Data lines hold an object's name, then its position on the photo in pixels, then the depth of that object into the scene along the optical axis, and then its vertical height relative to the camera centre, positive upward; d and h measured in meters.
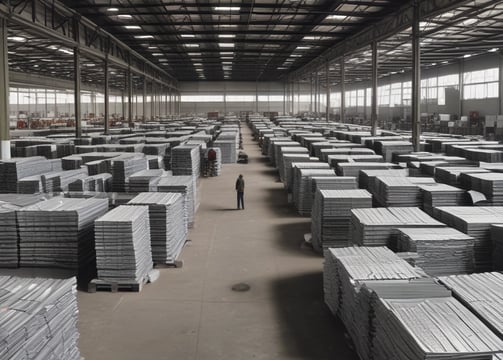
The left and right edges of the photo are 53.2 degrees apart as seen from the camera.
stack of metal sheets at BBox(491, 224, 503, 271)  7.55 -1.69
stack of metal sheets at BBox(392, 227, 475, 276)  7.24 -1.72
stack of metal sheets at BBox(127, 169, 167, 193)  11.93 -1.11
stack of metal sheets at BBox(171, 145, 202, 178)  17.36 -0.83
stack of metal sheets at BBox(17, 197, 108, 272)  8.09 -1.64
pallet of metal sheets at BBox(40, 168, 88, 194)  12.77 -1.14
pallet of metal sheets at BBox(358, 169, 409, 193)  12.48 -1.03
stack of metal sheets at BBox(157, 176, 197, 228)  11.38 -1.19
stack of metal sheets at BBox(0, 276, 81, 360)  4.25 -1.65
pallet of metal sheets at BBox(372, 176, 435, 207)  10.70 -1.29
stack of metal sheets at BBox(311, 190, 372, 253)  10.06 -1.66
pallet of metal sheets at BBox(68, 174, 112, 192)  12.08 -1.16
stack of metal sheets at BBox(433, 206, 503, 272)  7.88 -1.51
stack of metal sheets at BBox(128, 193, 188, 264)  9.12 -1.66
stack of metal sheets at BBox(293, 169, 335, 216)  13.48 -1.40
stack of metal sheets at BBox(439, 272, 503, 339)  4.77 -1.72
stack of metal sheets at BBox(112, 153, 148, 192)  12.97 -0.92
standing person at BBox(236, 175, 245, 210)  14.60 -1.55
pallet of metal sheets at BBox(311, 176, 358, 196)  12.11 -1.16
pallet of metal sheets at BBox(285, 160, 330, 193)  14.84 -0.94
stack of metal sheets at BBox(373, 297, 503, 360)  4.05 -1.73
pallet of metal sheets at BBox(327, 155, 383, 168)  15.98 -0.77
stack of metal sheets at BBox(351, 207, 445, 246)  8.04 -1.44
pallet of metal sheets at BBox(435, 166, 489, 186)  11.82 -0.94
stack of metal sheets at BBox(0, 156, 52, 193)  13.40 -0.95
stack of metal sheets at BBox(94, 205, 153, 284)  7.87 -1.77
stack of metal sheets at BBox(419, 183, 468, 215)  10.21 -1.29
